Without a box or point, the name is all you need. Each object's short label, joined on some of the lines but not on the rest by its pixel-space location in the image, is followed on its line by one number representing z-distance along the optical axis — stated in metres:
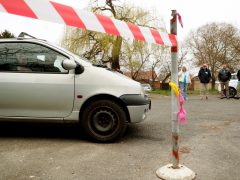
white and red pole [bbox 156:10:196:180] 3.88
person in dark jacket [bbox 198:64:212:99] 17.00
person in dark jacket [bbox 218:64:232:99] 17.72
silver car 5.62
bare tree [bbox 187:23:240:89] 48.34
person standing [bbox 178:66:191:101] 16.19
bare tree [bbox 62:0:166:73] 27.70
